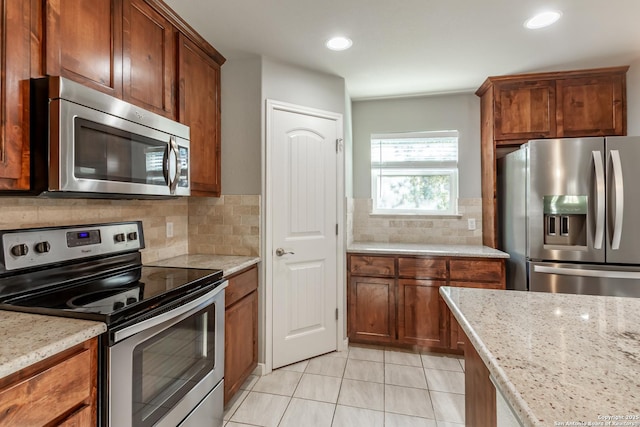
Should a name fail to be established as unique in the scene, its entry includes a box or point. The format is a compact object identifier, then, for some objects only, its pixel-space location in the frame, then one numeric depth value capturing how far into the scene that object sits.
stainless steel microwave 1.16
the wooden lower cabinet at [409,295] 2.66
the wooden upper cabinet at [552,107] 2.63
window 3.29
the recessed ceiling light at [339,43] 2.14
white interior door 2.45
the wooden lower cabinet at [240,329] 1.94
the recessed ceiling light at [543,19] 1.86
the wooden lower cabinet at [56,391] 0.78
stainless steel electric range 1.08
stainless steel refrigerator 2.21
